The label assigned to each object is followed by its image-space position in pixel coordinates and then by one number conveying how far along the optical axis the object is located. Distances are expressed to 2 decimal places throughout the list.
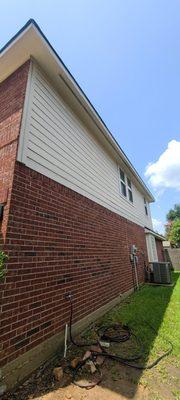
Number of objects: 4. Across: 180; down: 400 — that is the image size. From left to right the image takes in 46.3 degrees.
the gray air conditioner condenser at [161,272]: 9.90
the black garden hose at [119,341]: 3.02
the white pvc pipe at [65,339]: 3.38
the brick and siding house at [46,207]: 2.93
